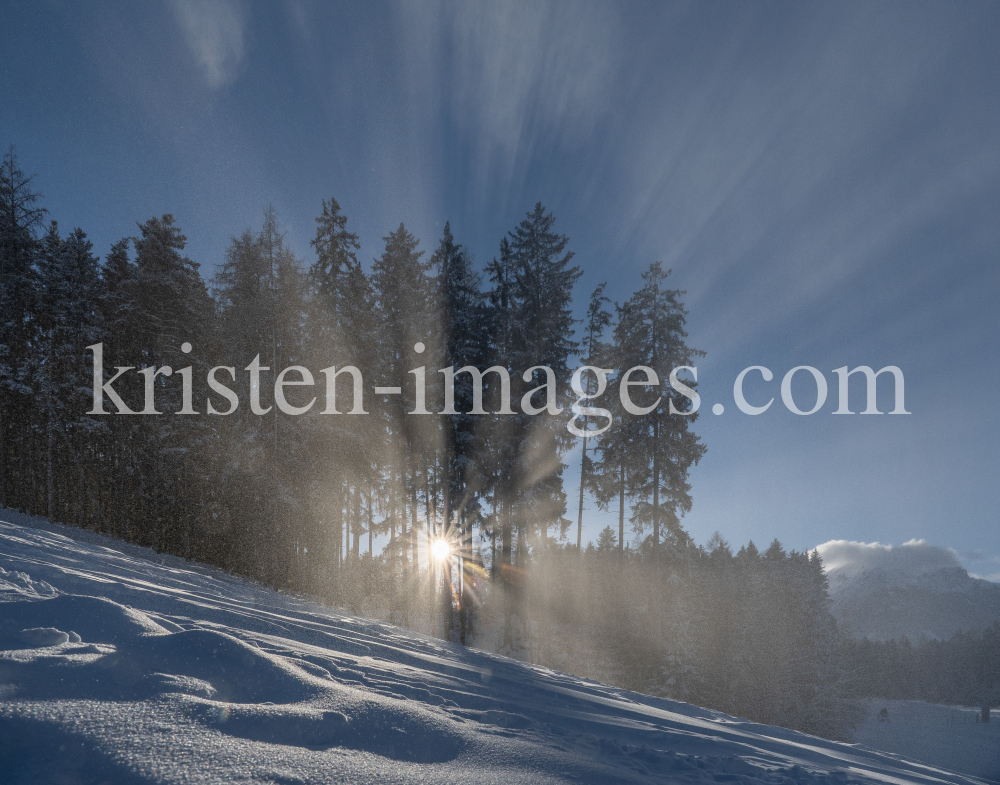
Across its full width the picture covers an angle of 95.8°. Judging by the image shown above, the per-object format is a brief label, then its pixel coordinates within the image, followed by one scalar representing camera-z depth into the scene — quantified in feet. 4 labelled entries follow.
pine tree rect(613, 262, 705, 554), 58.44
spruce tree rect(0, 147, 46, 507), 58.23
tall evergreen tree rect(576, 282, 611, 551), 63.82
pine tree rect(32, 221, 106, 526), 60.80
